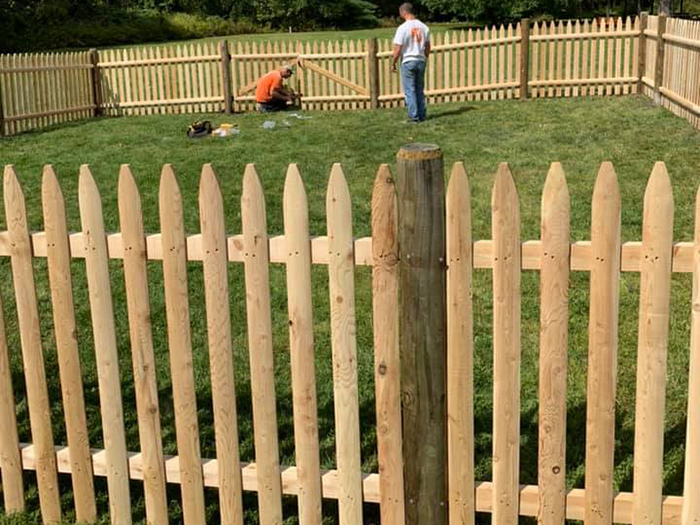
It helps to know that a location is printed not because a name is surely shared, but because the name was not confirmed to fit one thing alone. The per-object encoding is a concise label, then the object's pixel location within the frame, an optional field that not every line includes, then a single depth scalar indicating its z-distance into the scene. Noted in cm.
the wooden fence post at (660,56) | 1412
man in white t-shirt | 1375
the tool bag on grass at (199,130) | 1349
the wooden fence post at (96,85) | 1780
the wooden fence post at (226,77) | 1747
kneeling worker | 1642
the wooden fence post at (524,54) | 1638
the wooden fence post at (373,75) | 1684
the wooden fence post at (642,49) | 1561
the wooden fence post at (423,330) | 292
